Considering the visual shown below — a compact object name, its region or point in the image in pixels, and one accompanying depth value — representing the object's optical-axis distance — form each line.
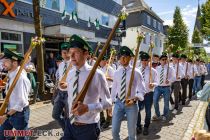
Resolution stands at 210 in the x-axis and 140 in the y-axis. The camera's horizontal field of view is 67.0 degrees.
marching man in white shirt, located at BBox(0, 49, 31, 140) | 2.69
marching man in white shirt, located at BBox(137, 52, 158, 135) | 4.29
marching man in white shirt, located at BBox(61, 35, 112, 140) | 2.09
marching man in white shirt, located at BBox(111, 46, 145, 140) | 3.01
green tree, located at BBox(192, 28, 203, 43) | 38.99
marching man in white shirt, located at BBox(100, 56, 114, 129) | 4.68
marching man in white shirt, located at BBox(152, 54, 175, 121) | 5.12
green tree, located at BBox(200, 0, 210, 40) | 14.03
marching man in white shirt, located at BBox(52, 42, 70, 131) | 3.71
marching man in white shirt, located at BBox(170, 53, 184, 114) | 6.12
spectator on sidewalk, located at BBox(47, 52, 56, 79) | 9.22
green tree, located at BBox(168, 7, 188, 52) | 29.68
